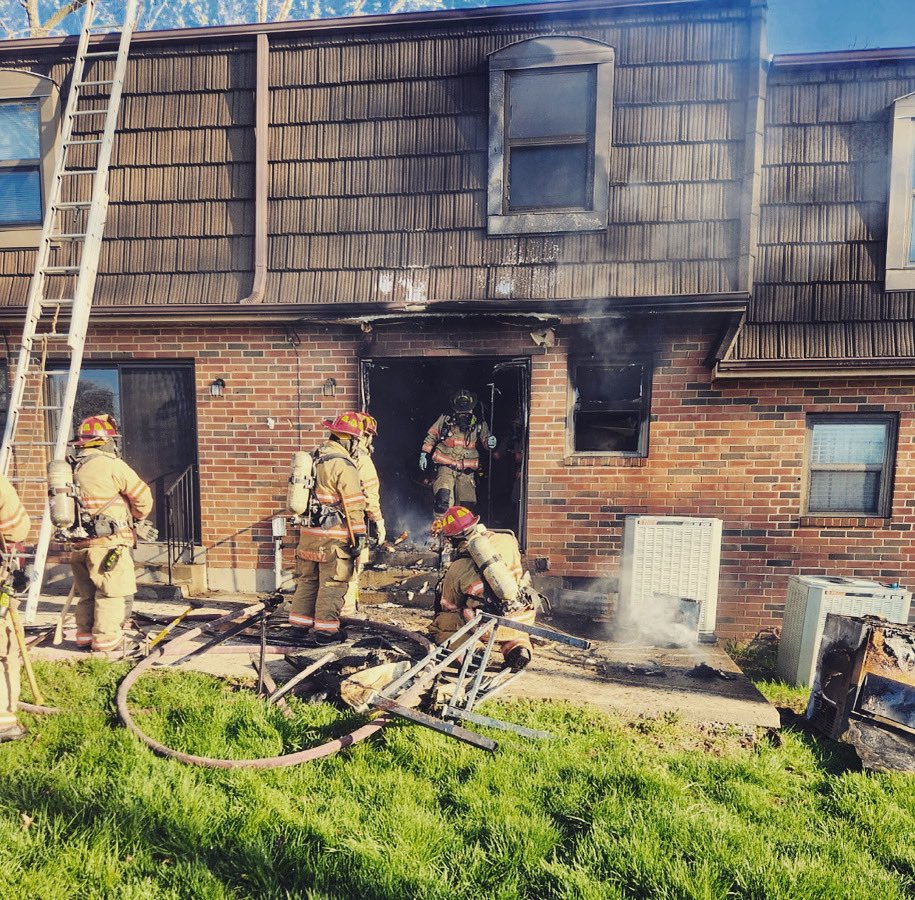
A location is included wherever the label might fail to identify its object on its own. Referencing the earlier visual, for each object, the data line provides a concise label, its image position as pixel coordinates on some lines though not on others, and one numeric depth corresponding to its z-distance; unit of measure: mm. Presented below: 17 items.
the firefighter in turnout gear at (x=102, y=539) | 4934
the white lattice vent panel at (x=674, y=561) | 5797
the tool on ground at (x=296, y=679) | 4039
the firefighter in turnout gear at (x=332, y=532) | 5348
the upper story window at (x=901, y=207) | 5820
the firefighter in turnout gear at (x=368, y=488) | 5637
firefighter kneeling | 4438
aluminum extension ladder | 5691
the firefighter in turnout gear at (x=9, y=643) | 3699
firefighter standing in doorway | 7863
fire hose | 3285
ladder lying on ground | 3489
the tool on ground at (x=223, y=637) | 4496
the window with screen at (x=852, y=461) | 6043
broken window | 6266
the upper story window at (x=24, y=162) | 6758
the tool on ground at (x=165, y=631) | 4906
